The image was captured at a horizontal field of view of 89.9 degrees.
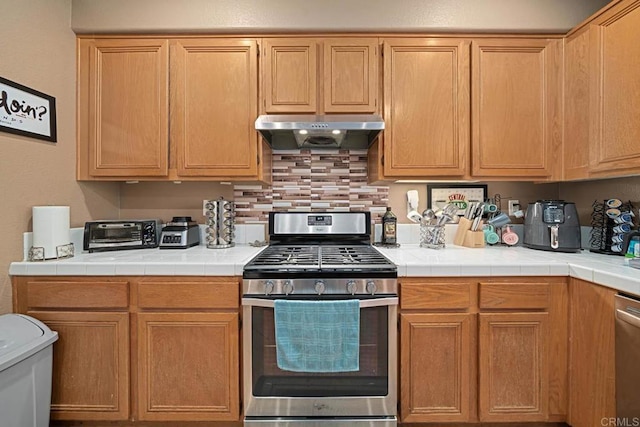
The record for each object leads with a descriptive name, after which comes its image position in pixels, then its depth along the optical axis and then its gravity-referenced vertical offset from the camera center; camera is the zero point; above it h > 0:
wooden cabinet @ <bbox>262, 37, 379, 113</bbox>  1.92 +0.81
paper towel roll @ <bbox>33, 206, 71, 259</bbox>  1.65 -0.08
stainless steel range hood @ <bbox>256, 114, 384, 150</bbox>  1.76 +0.50
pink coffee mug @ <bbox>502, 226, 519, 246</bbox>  2.10 -0.17
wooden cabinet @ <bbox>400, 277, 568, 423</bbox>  1.57 -0.69
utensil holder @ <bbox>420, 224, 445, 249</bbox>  2.09 -0.16
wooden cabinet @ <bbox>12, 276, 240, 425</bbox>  1.57 -0.65
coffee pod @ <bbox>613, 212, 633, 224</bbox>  1.75 -0.03
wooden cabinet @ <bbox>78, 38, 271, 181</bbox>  1.93 +0.63
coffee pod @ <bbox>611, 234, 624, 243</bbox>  1.76 -0.14
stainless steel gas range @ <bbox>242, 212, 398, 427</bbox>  1.53 -0.70
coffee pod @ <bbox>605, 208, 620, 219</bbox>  1.78 +0.00
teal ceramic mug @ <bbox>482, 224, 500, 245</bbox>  2.13 -0.15
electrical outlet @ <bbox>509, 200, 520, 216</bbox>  2.26 +0.05
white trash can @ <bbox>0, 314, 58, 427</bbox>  1.26 -0.67
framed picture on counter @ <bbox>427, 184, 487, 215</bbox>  2.27 +0.12
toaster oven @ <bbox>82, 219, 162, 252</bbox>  1.92 -0.14
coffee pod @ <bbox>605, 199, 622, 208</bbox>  1.80 +0.05
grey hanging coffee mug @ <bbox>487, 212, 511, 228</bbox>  2.14 -0.06
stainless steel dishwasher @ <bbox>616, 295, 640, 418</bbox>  1.23 -0.57
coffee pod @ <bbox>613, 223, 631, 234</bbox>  1.76 -0.08
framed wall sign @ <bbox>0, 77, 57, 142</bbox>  1.54 +0.52
